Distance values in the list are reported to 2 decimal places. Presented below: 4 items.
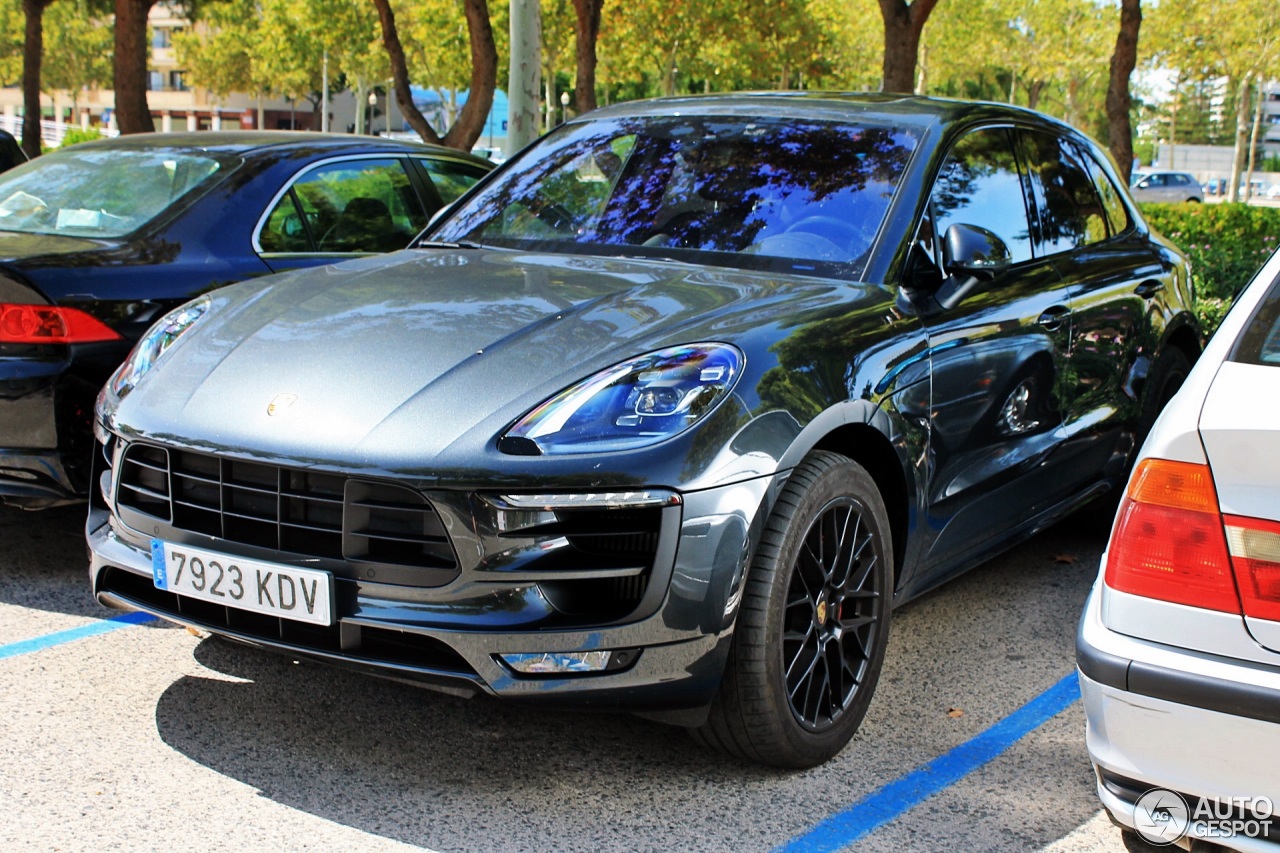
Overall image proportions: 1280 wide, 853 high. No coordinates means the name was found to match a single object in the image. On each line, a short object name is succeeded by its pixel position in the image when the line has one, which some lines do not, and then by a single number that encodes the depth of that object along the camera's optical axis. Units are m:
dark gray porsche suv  2.80
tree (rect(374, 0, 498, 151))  14.74
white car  2.19
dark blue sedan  4.28
